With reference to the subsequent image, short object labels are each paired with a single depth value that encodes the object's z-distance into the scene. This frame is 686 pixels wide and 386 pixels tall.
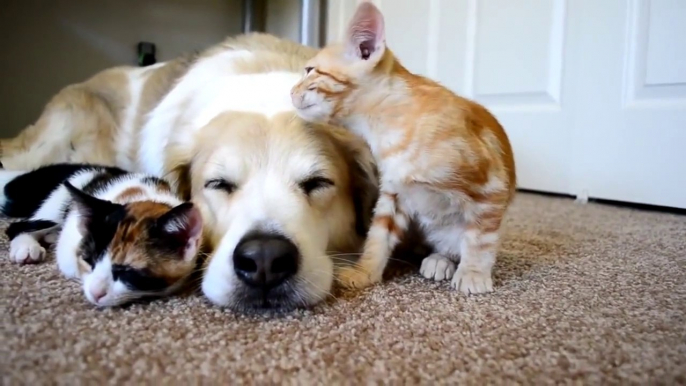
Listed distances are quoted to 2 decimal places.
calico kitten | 0.77
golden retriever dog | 0.80
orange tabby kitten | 0.87
